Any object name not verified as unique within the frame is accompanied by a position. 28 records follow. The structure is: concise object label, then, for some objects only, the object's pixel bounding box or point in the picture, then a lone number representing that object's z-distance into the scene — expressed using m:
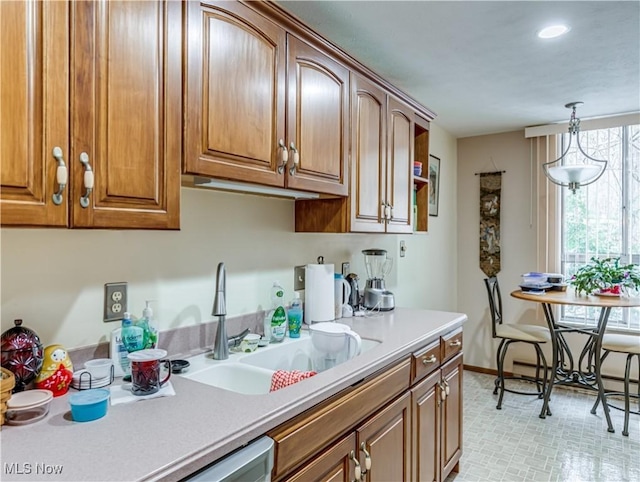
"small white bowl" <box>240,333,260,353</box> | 1.63
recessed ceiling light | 1.97
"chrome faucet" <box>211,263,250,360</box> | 1.52
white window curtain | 3.76
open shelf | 2.80
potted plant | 3.09
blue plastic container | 0.97
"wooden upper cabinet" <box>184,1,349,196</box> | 1.23
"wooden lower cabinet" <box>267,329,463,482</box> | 1.16
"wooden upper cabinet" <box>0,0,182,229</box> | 0.85
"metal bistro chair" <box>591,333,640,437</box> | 2.84
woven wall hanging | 4.07
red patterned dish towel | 1.28
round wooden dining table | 2.91
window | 3.50
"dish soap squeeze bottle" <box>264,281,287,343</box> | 1.78
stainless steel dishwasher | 0.88
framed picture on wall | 3.71
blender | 2.39
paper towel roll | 2.07
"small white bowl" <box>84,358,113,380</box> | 1.19
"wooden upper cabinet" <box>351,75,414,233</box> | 2.01
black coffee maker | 2.39
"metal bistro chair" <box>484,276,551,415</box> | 3.35
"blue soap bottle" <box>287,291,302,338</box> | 1.88
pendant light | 3.17
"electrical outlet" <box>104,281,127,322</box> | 1.32
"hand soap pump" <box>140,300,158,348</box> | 1.33
